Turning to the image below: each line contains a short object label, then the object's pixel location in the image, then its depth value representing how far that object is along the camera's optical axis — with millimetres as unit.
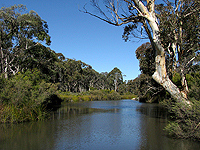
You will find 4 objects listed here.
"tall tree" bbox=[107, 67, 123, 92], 77300
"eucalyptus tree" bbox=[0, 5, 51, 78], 21734
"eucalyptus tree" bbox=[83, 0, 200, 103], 10119
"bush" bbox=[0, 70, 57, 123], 11134
